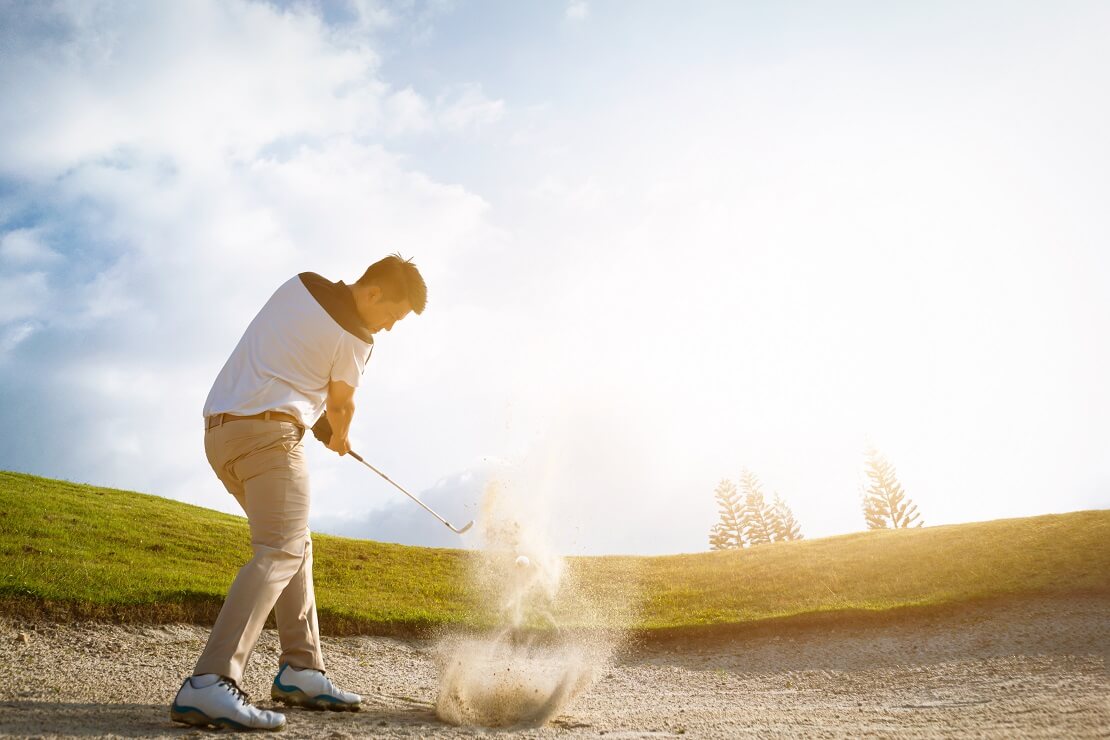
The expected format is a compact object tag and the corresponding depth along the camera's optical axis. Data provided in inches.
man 150.2
